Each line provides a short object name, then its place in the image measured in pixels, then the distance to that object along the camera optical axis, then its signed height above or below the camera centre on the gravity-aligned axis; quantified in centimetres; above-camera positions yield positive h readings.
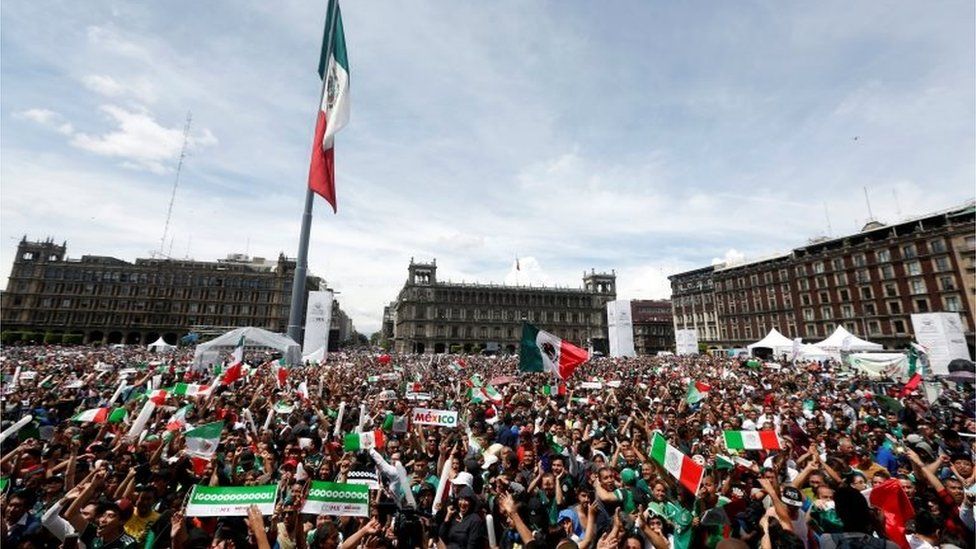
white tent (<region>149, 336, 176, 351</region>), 4428 +169
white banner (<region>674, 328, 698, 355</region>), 5290 +251
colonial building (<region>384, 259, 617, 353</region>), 10438 +1178
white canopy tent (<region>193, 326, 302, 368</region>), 2458 +106
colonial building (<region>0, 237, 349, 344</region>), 8806 +1354
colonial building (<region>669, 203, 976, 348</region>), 6228 +1273
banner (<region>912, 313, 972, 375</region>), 2397 +124
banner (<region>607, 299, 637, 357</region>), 4722 +357
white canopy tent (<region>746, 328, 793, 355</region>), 3712 +166
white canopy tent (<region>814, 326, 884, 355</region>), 3072 +134
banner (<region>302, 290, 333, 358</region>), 3478 +325
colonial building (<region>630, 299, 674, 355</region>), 11656 +727
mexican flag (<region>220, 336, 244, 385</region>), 1473 -26
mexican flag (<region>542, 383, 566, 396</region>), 1580 -95
